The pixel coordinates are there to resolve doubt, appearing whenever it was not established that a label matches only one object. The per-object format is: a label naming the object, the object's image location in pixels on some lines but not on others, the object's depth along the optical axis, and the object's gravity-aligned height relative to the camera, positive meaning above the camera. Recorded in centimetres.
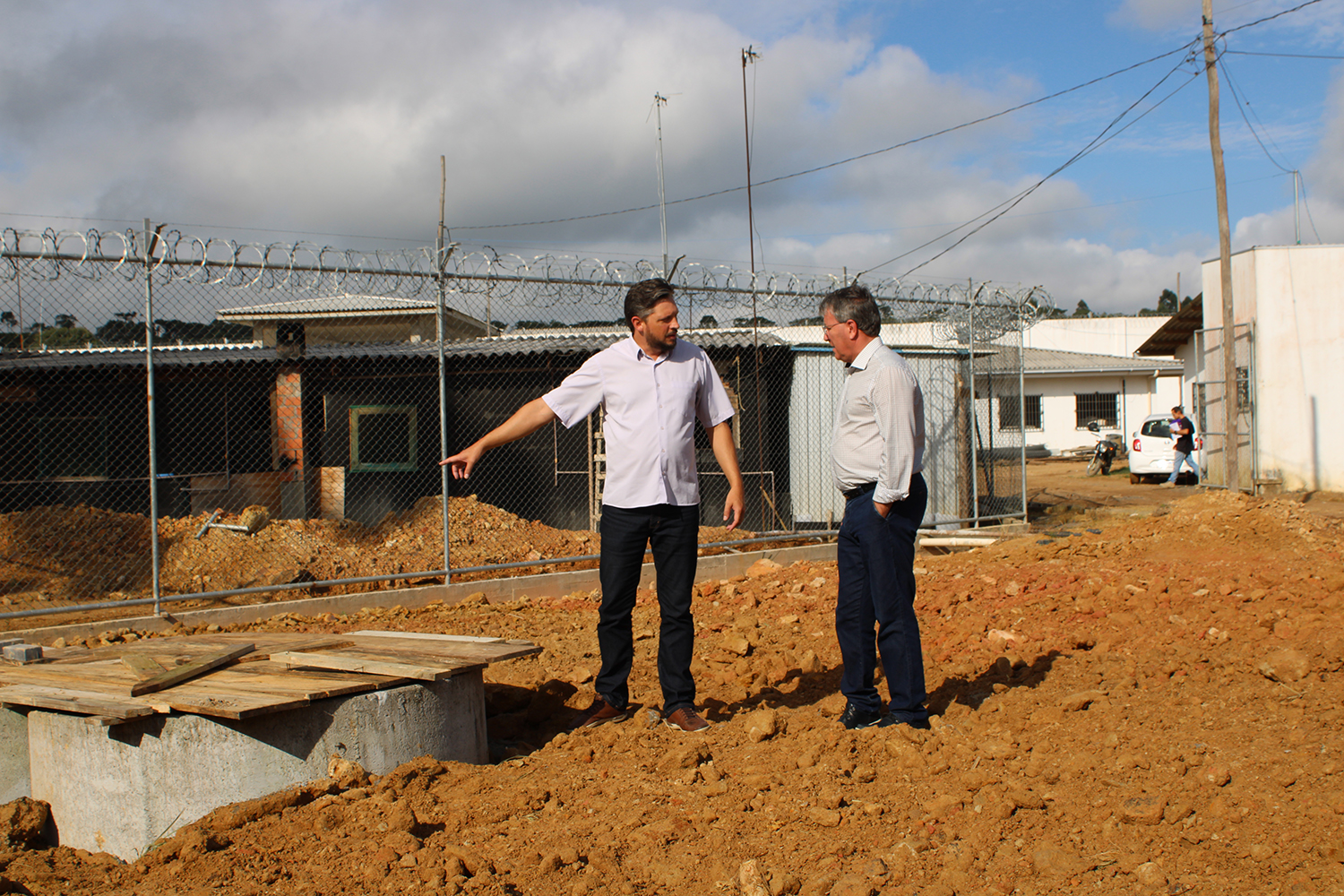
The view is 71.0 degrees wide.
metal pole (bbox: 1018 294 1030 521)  1059 +90
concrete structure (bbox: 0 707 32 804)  373 -114
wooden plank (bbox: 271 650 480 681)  357 -79
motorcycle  2233 -32
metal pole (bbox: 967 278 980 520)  1049 +22
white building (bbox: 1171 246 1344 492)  1559 +124
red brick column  1227 +51
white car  1942 -15
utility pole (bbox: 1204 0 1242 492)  1491 +275
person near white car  1759 +16
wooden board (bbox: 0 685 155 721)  319 -82
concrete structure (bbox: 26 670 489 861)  326 -105
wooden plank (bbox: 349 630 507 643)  439 -83
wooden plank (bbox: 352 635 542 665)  391 -82
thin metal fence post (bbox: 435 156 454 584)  748 +109
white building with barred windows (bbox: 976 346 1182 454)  2938 +155
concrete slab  653 -109
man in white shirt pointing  395 -4
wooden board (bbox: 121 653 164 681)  366 -79
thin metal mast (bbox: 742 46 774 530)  940 +53
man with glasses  376 -24
